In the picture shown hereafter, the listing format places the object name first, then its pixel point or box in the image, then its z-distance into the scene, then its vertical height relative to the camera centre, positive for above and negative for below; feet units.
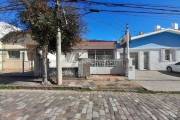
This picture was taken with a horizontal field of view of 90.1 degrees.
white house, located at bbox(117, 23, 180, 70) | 33.63 +4.45
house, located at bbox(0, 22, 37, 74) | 27.10 +0.86
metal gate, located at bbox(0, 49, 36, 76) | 30.81 +0.43
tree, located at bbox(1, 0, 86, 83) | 14.81 +7.12
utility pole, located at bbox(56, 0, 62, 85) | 16.68 -0.01
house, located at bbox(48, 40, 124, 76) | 33.76 +3.71
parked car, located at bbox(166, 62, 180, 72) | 29.44 -2.53
